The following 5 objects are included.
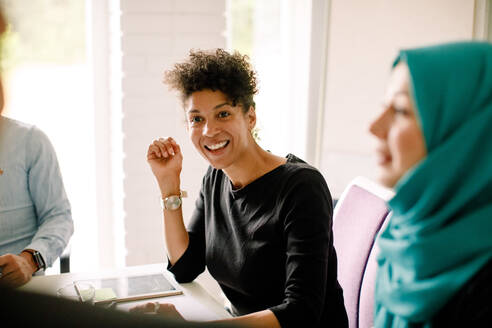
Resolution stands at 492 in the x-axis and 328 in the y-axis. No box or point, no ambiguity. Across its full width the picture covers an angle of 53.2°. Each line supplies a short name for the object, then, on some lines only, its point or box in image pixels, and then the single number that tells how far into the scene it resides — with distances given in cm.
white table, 128
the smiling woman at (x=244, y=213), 124
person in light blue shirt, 175
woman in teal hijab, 77
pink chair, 147
